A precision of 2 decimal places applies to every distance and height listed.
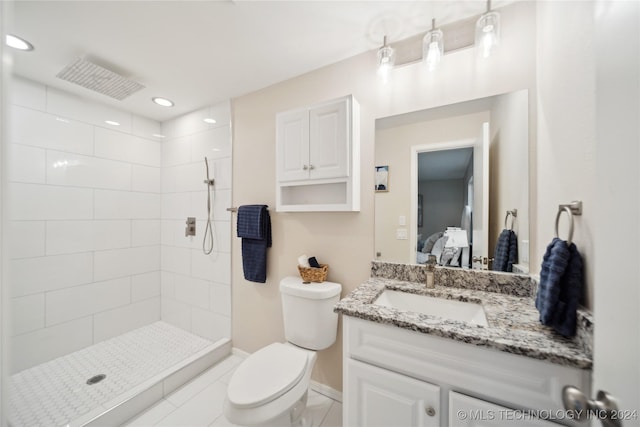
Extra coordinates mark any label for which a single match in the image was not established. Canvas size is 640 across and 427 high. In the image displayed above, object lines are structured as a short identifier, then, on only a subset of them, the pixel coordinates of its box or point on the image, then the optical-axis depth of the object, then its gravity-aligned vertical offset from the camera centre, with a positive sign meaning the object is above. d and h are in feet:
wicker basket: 4.99 -1.27
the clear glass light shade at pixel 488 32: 3.57 +2.76
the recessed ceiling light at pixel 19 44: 4.41 +3.20
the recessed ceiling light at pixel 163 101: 6.78 +3.20
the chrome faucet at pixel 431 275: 4.06 -1.04
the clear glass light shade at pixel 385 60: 4.30 +2.78
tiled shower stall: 5.81 -0.35
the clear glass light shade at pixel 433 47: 3.96 +2.77
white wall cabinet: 4.57 +1.18
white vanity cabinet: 2.33 -1.86
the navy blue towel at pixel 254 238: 5.79 -0.62
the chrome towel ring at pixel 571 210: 2.47 +0.04
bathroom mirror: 3.78 +0.56
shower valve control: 7.52 -0.42
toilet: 3.41 -2.60
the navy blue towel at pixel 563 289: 2.39 -0.76
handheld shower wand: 7.08 -0.42
